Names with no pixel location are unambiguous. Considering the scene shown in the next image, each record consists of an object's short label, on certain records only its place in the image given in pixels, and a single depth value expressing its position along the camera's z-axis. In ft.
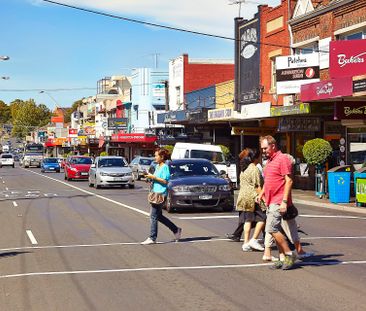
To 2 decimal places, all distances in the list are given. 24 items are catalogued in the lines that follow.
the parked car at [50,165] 199.11
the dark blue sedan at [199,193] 56.90
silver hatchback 98.99
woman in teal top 38.09
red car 127.65
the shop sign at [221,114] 107.41
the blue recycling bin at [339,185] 69.05
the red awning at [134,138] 191.83
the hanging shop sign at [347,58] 71.67
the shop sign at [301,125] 92.89
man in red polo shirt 29.04
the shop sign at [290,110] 80.98
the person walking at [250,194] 35.73
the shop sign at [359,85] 66.13
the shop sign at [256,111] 93.26
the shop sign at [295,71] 84.19
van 95.81
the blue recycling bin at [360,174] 64.47
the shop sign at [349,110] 76.33
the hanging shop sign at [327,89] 68.49
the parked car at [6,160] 261.65
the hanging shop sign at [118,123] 222.89
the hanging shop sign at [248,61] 112.16
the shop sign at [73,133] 329.72
